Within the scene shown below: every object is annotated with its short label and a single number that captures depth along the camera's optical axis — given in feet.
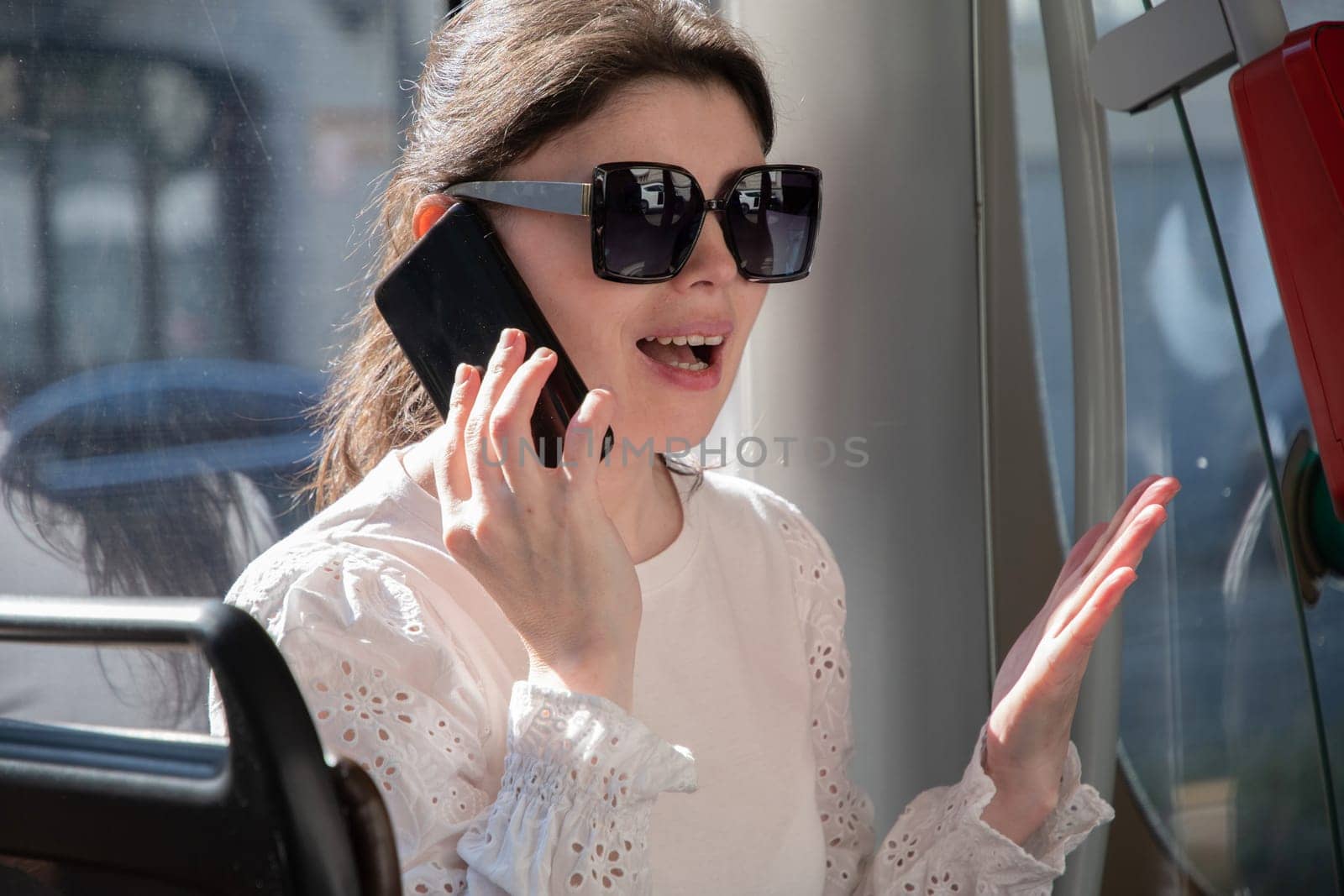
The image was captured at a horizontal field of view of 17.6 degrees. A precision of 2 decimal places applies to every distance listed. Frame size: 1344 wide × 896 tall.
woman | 7.28
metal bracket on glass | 7.54
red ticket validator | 7.42
